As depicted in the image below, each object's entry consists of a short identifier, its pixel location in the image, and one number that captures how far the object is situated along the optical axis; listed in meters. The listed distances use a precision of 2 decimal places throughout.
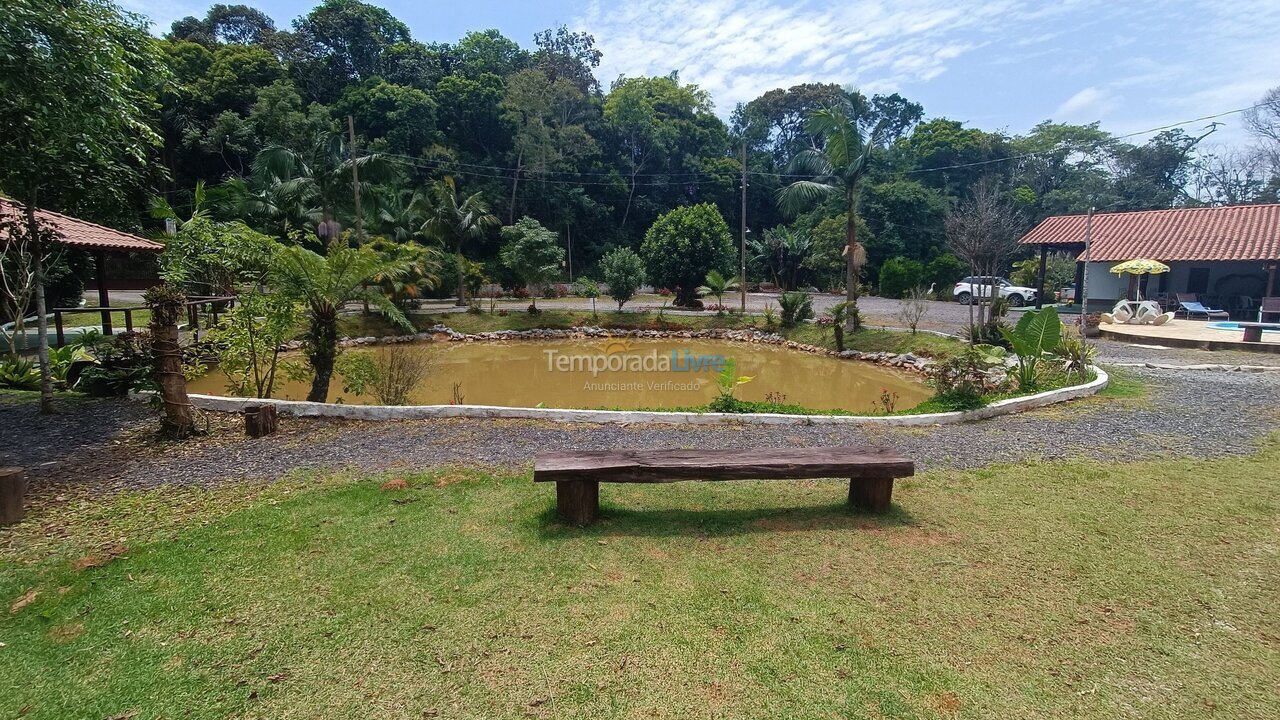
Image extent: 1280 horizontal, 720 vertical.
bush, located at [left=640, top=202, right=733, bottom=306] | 23.66
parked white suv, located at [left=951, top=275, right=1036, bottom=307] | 25.19
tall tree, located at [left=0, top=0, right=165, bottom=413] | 4.85
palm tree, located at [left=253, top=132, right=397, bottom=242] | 19.62
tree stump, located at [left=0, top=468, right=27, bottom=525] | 4.11
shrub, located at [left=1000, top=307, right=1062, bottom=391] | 9.48
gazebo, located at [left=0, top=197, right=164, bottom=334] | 11.00
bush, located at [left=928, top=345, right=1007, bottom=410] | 8.17
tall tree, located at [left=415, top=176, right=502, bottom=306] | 21.20
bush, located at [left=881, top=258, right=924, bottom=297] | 28.66
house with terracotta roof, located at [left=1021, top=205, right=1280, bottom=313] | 18.94
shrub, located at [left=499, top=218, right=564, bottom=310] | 21.31
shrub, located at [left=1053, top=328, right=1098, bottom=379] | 9.57
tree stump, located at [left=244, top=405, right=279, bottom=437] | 6.50
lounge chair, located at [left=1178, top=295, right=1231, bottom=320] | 18.17
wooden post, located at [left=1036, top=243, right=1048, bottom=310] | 23.14
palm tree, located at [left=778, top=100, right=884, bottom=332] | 15.16
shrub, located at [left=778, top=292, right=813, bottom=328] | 19.11
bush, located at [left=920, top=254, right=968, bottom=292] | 28.89
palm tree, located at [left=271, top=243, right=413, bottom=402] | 7.79
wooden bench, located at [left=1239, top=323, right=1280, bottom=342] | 13.18
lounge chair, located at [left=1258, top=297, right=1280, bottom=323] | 16.86
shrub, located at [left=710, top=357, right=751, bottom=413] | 8.17
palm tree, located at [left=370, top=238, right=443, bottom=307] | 17.28
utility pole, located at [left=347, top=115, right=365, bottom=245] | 18.55
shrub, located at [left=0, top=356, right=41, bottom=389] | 8.66
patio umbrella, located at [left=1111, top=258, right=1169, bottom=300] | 18.22
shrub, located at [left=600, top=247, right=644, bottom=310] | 21.44
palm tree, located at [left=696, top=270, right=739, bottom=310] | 20.70
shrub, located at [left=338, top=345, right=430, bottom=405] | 8.09
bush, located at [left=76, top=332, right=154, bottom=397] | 8.12
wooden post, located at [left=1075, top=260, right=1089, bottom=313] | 21.95
